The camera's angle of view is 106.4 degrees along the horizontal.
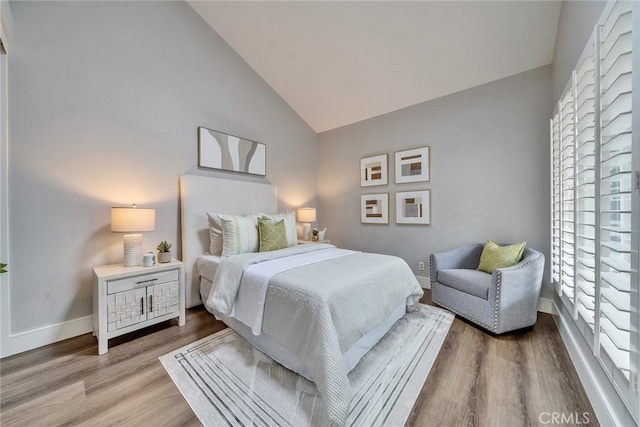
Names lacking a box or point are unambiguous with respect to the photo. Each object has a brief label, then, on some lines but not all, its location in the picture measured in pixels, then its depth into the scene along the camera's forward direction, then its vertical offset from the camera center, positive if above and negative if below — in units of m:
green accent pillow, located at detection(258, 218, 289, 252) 2.78 -0.29
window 0.99 +0.09
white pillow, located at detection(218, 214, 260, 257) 2.62 -0.28
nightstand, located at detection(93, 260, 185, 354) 1.92 -0.76
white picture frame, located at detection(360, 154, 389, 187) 3.74 +0.64
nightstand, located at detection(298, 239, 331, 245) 3.89 -0.50
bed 1.37 -0.66
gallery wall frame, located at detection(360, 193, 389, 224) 3.77 +0.04
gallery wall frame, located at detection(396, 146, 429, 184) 3.36 +0.65
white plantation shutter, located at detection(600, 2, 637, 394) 1.06 +0.14
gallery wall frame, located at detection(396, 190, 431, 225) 3.37 +0.05
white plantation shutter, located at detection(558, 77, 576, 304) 1.79 +0.16
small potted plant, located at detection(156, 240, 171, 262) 2.40 -0.42
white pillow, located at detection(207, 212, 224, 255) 2.76 -0.27
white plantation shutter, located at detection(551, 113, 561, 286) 2.14 +0.10
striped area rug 1.30 -1.11
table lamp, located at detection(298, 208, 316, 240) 4.04 -0.13
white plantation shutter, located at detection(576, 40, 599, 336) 1.44 +0.23
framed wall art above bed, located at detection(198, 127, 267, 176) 3.03 +0.80
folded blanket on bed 1.74 -0.60
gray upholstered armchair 2.07 -0.77
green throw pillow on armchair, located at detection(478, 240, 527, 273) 2.41 -0.48
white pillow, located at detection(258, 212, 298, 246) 3.05 -0.19
